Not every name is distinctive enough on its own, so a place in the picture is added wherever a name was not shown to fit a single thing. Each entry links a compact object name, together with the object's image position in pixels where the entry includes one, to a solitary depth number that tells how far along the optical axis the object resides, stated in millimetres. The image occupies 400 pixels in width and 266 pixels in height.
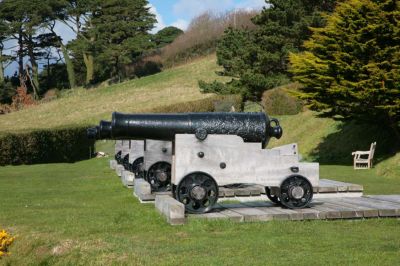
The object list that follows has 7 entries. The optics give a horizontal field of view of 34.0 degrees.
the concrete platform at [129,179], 15039
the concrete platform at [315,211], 8523
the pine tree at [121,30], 67062
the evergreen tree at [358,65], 18891
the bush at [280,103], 34094
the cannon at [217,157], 8875
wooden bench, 20094
